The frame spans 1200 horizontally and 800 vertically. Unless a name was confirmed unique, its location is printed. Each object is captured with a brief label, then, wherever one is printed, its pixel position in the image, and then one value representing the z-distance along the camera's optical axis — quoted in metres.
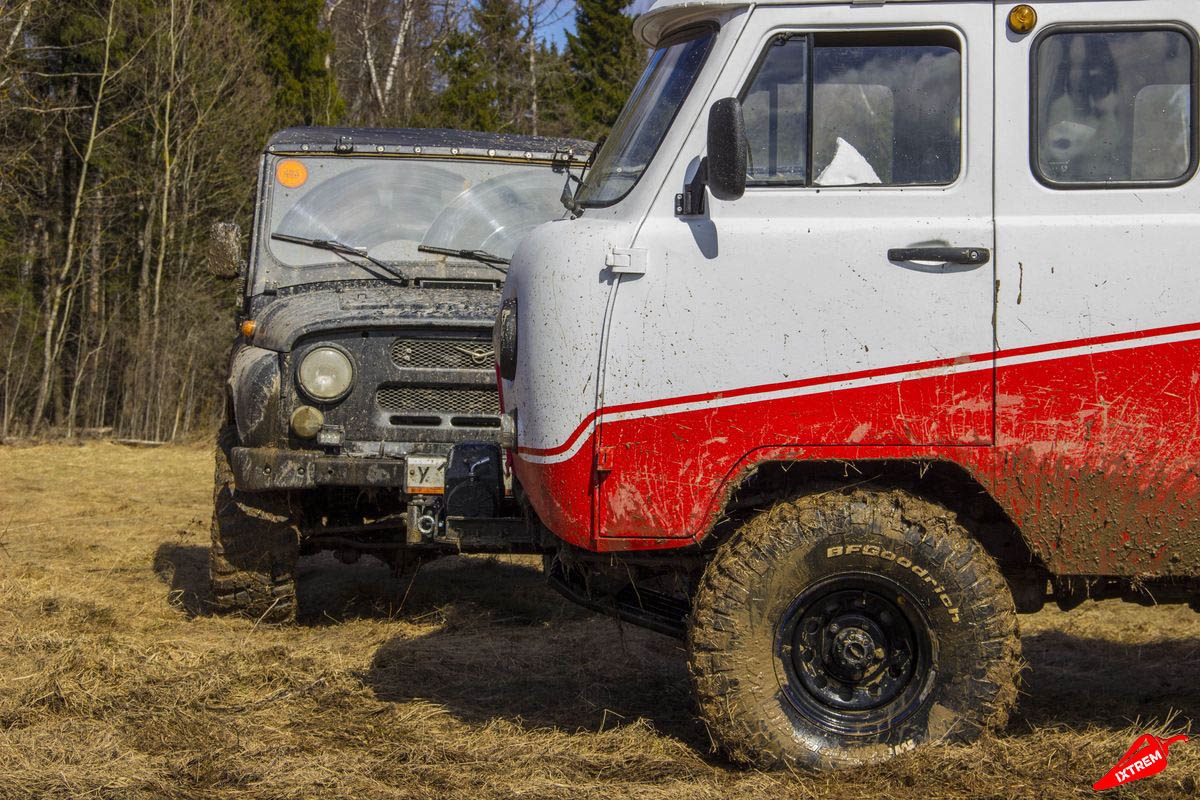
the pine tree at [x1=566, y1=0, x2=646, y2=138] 32.34
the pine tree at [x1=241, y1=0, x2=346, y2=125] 22.77
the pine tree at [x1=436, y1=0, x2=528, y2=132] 24.95
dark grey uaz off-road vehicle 5.88
